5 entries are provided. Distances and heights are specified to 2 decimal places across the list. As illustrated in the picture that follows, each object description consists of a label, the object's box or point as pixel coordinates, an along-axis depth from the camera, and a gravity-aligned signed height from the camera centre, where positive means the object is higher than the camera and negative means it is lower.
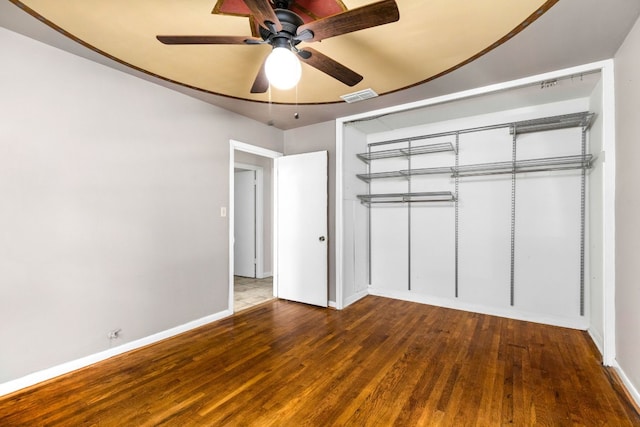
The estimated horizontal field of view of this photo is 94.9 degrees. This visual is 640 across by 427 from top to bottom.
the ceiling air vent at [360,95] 3.09 +1.28
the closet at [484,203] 3.26 +0.14
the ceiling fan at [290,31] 1.35 +0.94
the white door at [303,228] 4.08 -0.22
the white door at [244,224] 5.88 -0.23
